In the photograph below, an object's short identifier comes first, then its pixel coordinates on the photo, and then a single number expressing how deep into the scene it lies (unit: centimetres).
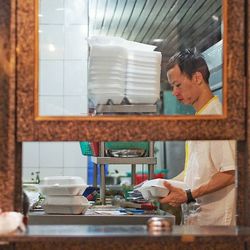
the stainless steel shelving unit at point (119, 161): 317
